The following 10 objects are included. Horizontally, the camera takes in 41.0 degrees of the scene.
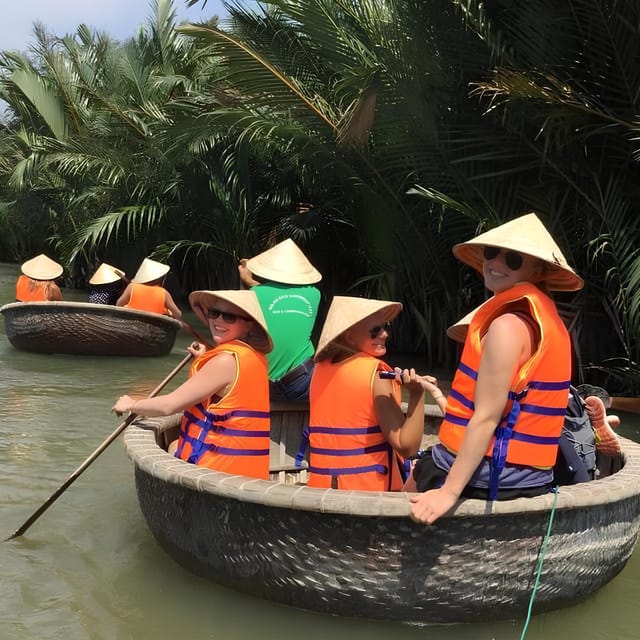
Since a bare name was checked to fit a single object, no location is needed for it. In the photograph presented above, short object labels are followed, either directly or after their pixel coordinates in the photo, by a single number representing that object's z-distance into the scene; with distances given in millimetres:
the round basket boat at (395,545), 3184
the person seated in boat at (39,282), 11008
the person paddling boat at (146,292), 10438
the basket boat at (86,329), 9977
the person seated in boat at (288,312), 5398
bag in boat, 3736
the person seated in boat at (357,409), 3604
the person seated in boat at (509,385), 2998
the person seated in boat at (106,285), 11781
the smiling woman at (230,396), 3799
